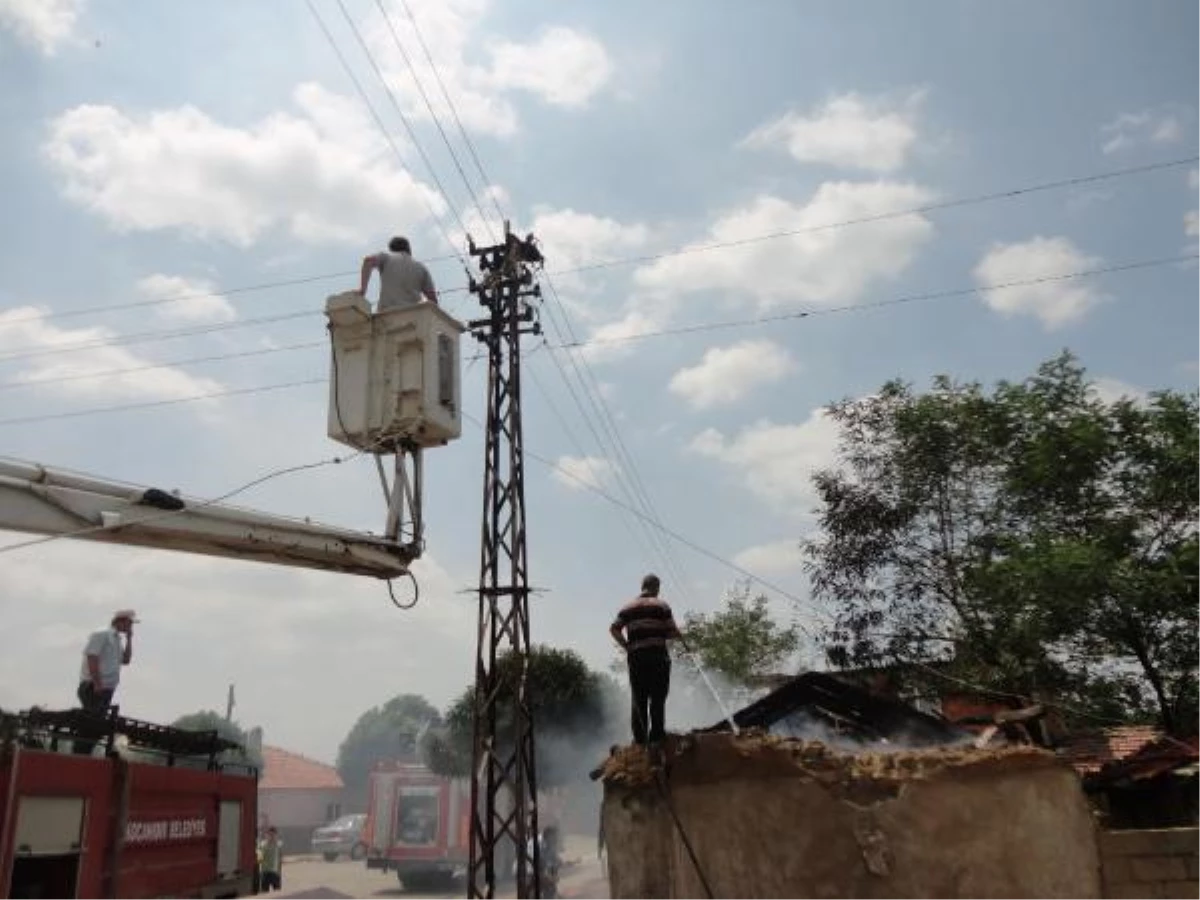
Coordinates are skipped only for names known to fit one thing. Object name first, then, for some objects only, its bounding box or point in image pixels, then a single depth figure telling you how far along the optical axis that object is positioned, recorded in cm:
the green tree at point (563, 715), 3017
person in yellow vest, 1864
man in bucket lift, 836
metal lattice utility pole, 1269
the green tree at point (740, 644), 3139
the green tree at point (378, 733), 10831
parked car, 3988
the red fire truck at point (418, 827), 2547
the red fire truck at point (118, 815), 646
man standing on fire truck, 930
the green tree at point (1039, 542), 1327
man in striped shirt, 718
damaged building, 600
